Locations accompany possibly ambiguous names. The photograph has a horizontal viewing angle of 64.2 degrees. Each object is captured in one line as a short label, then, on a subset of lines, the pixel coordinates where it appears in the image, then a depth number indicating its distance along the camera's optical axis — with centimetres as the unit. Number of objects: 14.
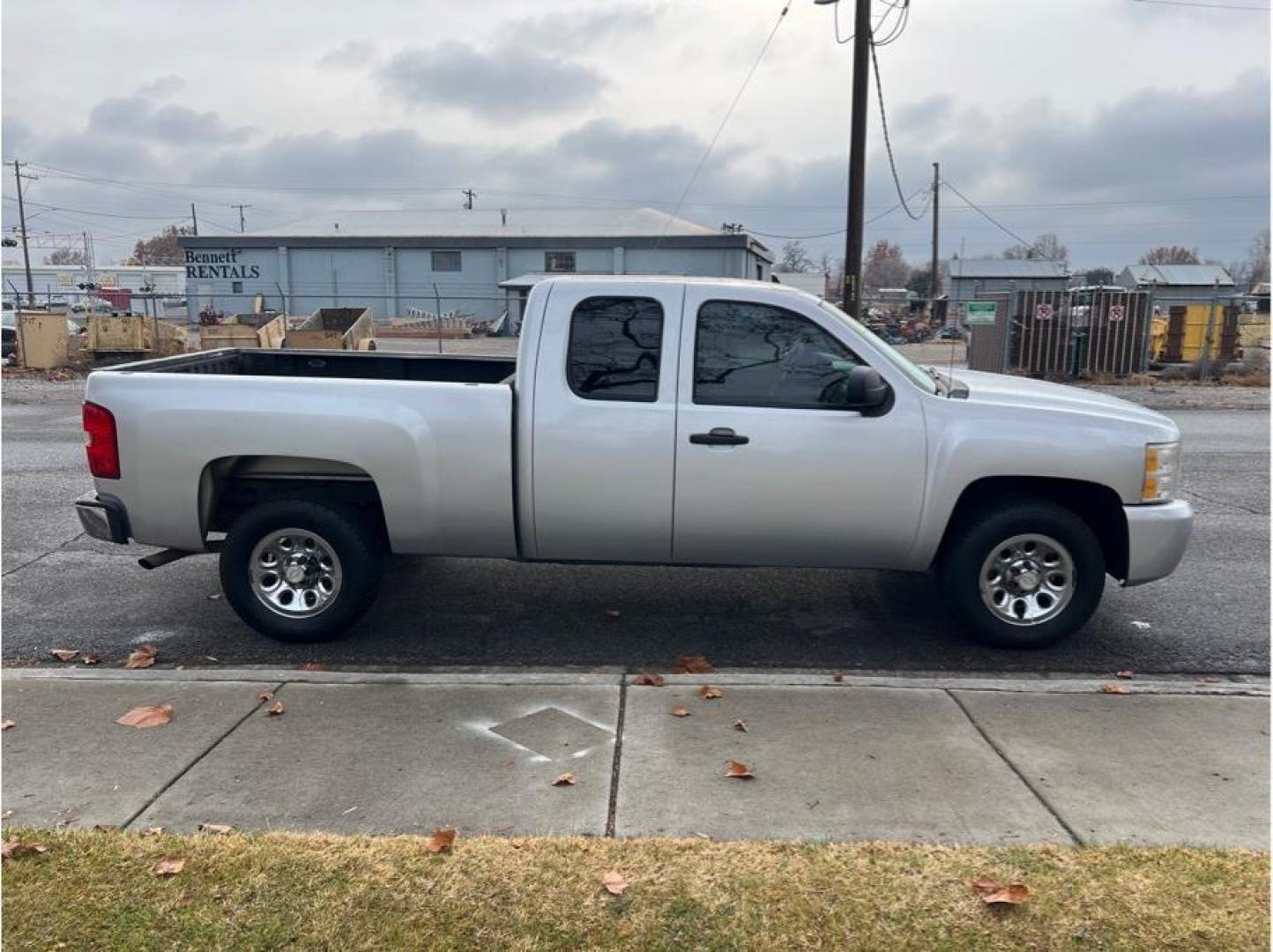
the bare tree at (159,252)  12523
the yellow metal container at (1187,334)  2564
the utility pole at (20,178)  7312
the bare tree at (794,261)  8525
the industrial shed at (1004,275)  6757
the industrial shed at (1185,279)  6247
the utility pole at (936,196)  4897
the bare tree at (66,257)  12231
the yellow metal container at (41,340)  2264
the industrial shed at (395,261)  4169
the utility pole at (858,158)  1566
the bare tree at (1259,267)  8624
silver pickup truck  509
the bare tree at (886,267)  9894
